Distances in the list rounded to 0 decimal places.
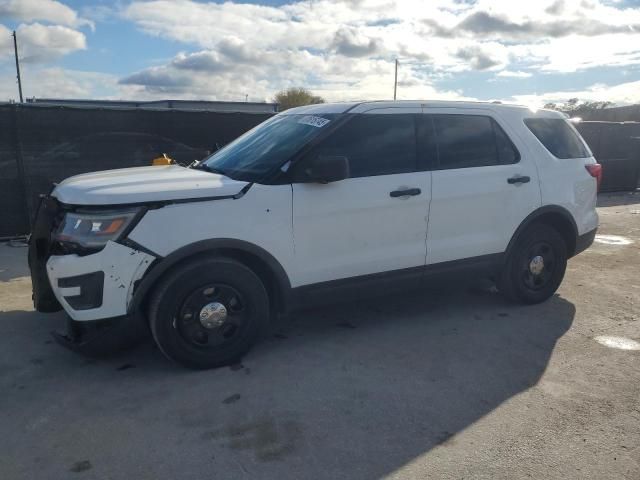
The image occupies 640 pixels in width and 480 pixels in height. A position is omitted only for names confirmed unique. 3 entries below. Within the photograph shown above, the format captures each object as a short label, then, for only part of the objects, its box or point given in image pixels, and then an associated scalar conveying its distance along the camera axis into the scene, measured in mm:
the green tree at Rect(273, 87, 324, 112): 52731
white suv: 3617
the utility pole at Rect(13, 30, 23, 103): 39281
